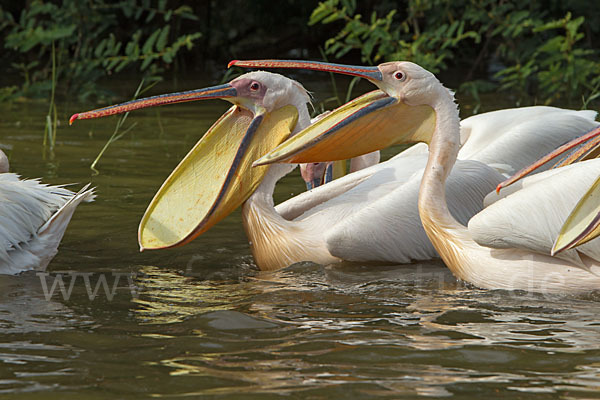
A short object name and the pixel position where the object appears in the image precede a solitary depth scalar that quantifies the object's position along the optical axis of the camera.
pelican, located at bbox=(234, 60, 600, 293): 6.49
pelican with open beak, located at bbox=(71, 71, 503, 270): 7.48
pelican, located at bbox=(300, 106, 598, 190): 8.59
